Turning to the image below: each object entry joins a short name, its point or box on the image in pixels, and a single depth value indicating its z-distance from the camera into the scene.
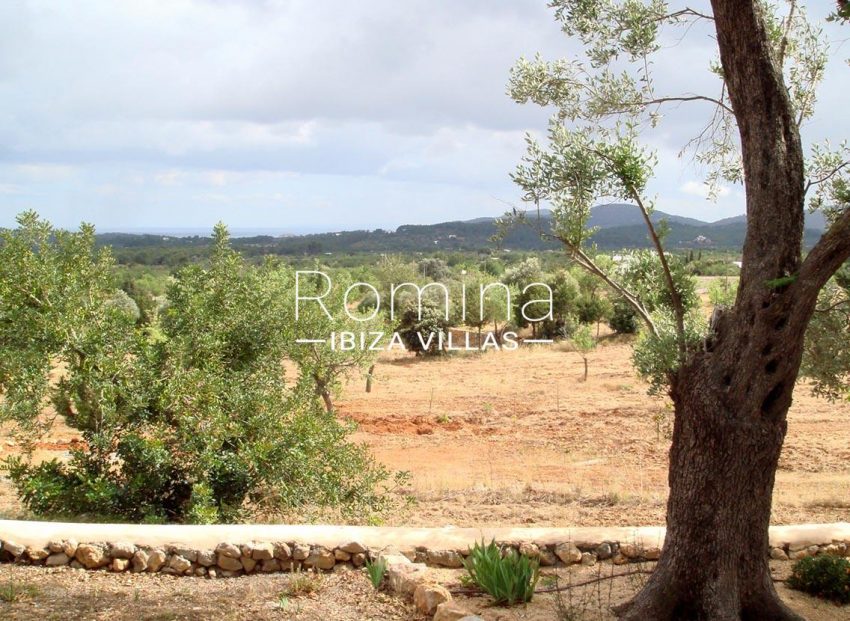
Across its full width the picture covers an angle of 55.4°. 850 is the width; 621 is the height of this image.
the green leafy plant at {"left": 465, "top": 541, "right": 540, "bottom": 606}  5.26
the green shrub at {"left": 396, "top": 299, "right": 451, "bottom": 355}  31.55
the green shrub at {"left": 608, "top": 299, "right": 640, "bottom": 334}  33.94
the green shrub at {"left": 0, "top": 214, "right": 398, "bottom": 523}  7.88
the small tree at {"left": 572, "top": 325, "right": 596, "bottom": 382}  24.70
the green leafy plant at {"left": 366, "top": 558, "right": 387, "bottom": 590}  5.45
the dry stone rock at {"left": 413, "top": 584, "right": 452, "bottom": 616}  5.09
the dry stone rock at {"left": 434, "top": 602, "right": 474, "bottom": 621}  4.77
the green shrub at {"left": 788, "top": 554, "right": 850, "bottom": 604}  5.61
